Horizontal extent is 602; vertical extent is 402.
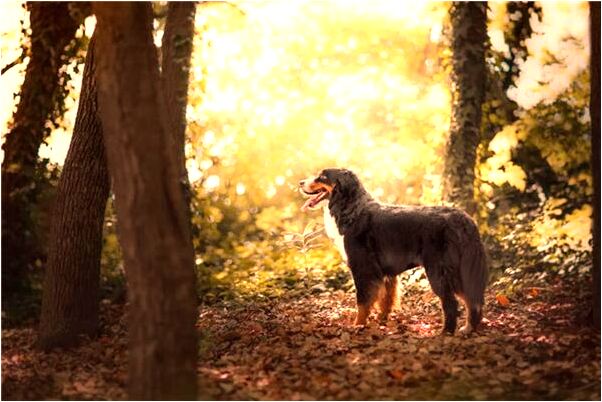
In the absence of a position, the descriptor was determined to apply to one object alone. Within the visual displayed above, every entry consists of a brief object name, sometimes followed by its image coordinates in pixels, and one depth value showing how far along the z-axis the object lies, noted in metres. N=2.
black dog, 8.72
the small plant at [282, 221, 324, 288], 12.24
